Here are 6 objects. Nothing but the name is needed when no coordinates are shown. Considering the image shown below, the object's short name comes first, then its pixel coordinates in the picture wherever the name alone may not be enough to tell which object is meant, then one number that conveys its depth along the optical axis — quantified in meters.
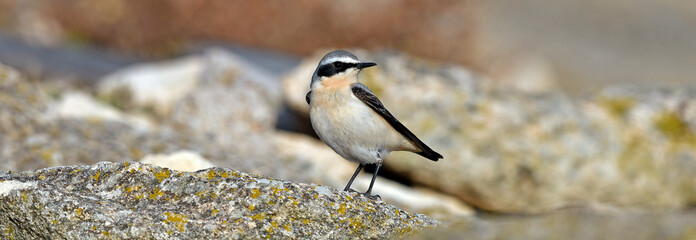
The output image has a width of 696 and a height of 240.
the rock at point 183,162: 15.61
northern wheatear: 15.30
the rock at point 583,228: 9.27
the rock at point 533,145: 27.55
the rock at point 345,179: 25.67
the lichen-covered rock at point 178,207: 10.65
